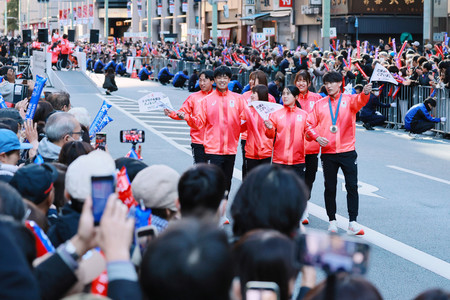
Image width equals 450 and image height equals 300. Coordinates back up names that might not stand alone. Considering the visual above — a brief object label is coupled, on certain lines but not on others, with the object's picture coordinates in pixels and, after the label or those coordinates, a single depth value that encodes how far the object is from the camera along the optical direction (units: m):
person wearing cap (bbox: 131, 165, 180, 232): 4.34
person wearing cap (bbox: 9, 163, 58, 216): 4.77
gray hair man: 7.30
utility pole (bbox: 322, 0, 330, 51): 32.12
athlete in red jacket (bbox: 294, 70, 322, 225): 10.02
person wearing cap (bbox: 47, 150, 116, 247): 4.17
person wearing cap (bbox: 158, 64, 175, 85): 40.06
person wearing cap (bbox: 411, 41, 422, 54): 29.13
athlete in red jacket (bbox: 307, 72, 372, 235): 9.30
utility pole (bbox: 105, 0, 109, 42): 78.24
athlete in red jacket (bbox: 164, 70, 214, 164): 10.49
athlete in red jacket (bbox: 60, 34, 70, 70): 39.94
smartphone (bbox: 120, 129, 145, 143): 8.07
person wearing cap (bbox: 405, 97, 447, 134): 18.70
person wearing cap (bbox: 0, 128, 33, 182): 6.48
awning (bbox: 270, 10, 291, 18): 54.75
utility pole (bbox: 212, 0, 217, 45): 46.69
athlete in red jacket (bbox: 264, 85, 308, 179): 9.45
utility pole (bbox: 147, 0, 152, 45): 64.50
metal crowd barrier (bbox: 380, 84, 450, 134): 18.88
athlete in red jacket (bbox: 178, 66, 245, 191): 10.00
